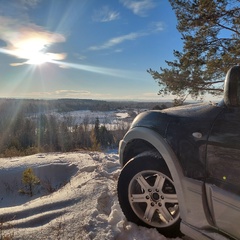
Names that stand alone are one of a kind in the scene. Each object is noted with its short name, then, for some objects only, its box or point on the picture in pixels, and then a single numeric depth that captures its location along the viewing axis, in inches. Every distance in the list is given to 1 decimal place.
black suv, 71.1
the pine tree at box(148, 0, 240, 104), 389.1
